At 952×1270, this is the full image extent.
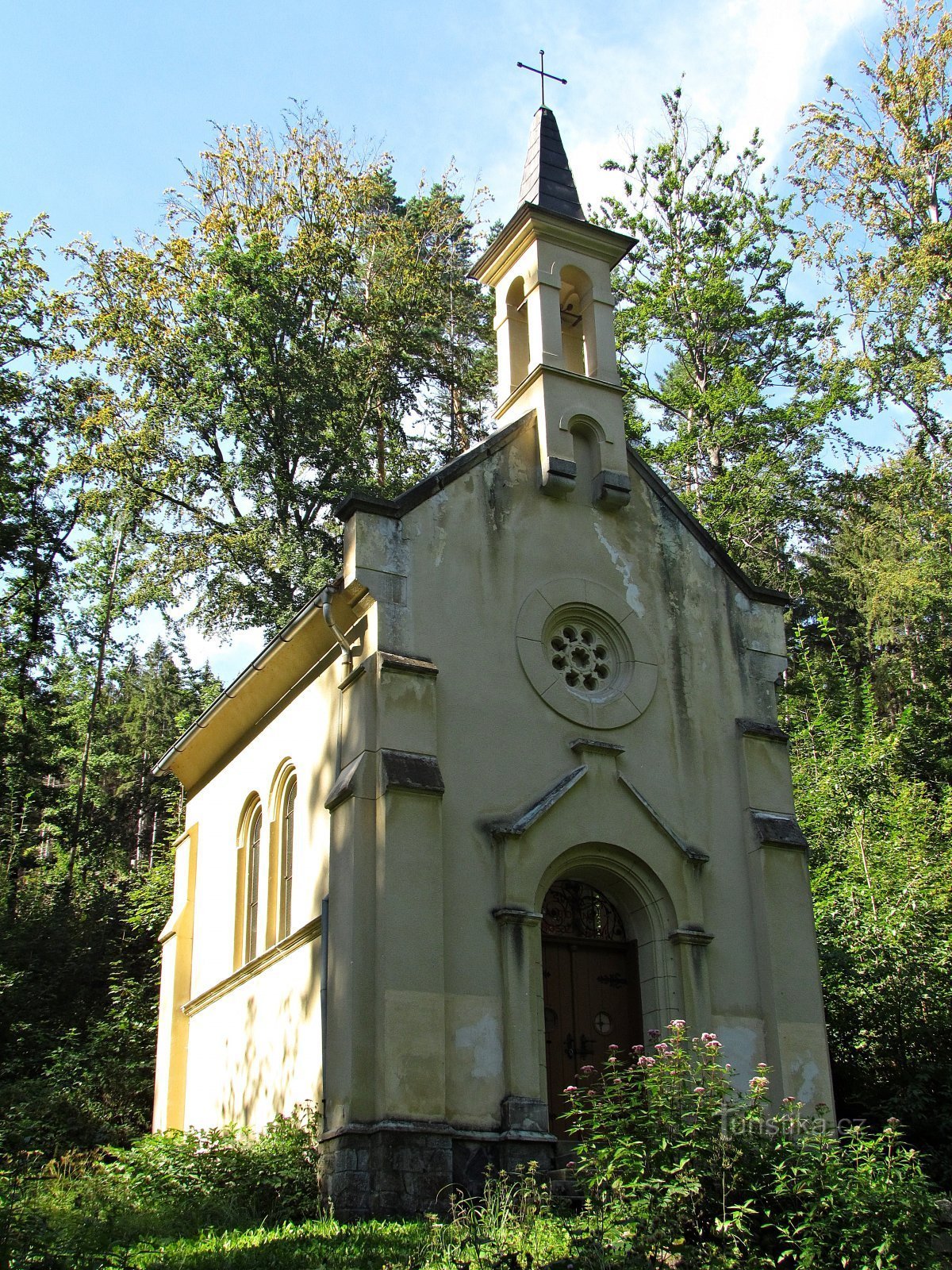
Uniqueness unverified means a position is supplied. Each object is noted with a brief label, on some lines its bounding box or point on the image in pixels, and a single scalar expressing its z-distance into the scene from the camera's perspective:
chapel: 11.89
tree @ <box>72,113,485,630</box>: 28.25
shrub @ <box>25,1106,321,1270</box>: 10.39
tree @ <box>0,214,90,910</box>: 27.20
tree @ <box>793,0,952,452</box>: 28.66
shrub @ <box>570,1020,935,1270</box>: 8.62
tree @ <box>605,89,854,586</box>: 28.80
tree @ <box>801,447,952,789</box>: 27.81
